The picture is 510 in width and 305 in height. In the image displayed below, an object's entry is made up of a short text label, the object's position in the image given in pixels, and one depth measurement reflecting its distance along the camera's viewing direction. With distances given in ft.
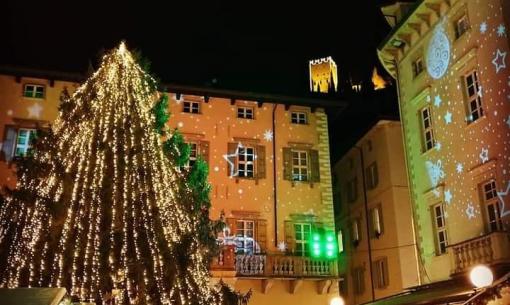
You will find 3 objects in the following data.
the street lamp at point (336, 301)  47.89
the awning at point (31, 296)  19.24
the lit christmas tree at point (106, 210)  42.42
